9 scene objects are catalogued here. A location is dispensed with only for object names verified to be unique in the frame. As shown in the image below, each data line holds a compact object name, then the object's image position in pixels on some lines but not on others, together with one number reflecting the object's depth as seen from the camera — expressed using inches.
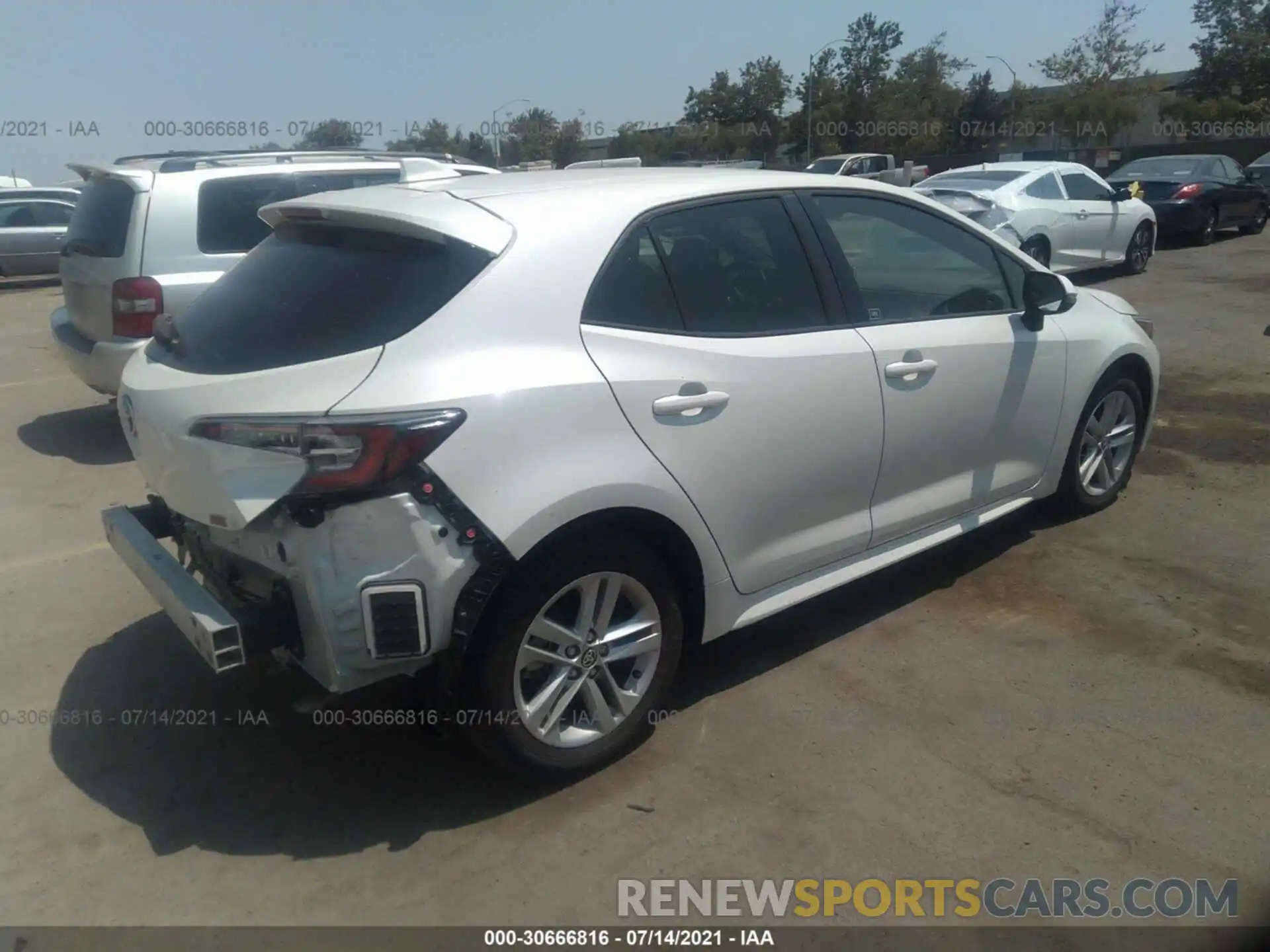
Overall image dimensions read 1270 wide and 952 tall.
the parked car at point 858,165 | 1155.3
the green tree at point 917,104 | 1971.0
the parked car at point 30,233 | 689.6
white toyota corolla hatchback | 107.9
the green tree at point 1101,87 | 1780.3
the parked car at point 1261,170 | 874.8
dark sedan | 665.6
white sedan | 479.2
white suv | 254.1
